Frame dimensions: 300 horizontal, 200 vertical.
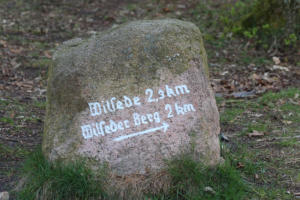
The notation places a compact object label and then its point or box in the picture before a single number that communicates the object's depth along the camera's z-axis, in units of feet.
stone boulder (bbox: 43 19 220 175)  10.15
